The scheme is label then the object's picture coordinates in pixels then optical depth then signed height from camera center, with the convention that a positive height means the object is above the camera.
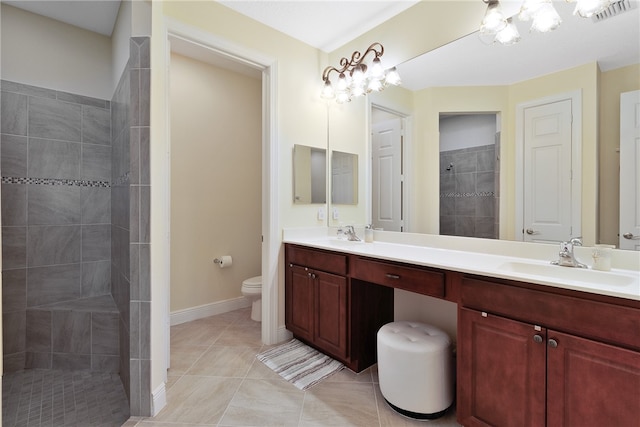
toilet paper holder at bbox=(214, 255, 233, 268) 3.07 -0.50
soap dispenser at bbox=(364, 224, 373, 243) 2.40 -0.18
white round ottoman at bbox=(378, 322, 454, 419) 1.55 -0.84
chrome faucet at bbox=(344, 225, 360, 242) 2.44 -0.19
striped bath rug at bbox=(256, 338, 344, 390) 1.94 -1.05
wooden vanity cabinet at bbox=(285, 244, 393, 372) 1.99 -0.67
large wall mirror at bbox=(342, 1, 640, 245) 1.40 +0.65
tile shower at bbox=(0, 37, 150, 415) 2.12 -0.14
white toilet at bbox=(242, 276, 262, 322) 2.79 -0.75
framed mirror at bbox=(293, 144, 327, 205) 2.54 +0.32
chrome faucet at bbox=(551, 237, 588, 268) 1.40 -0.20
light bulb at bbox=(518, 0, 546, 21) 1.49 +1.01
